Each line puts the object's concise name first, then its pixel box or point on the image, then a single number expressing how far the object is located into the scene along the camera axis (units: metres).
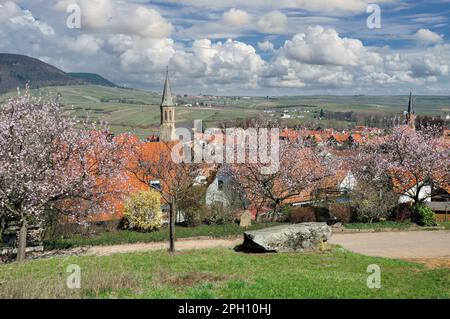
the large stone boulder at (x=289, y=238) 21.06
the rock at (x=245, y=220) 31.35
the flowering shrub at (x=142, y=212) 30.25
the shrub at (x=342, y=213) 34.19
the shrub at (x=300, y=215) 33.91
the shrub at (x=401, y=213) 34.32
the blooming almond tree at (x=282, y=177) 34.72
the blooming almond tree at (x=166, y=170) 30.92
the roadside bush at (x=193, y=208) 32.19
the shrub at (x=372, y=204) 33.66
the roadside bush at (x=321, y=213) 34.88
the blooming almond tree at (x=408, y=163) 36.62
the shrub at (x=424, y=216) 32.97
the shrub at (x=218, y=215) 32.59
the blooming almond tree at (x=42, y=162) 20.34
